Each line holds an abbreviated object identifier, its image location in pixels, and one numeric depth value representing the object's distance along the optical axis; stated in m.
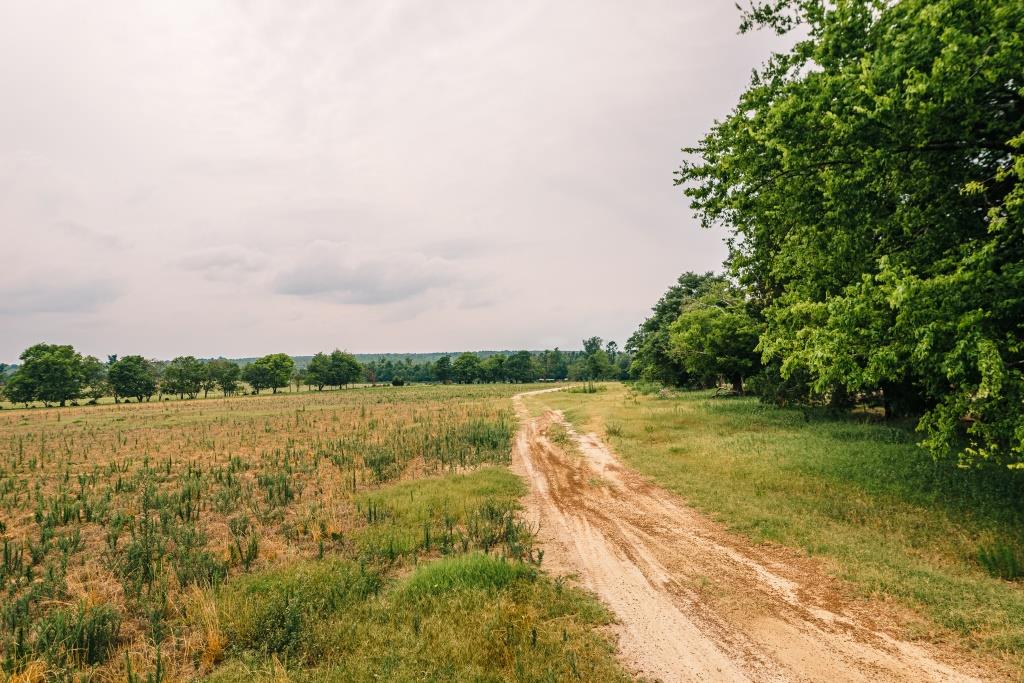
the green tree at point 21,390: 81.00
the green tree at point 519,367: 147.25
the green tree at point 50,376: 82.00
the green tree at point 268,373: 111.56
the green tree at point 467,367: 144.75
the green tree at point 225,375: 105.88
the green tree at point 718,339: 30.84
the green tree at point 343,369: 128.88
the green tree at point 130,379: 91.81
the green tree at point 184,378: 99.25
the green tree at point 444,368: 150.62
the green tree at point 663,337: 48.03
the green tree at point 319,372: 125.69
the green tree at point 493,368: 145.62
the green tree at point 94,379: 93.56
